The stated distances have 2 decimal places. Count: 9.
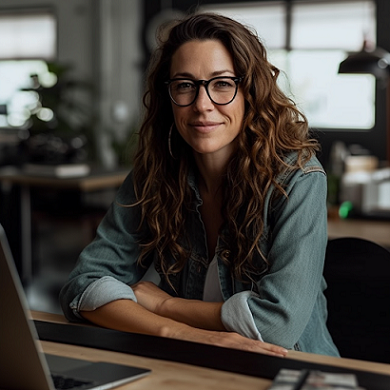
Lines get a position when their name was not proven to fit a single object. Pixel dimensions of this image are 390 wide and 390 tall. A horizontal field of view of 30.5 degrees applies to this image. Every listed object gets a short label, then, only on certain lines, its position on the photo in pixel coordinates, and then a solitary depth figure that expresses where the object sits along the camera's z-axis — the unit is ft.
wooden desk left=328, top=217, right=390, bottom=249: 9.78
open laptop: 3.08
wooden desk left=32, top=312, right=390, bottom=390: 3.48
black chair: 5.36
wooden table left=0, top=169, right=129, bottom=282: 16.23
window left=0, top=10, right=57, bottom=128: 31.22
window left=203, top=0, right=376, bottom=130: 25.17
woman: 4.89
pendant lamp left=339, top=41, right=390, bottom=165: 12.35
